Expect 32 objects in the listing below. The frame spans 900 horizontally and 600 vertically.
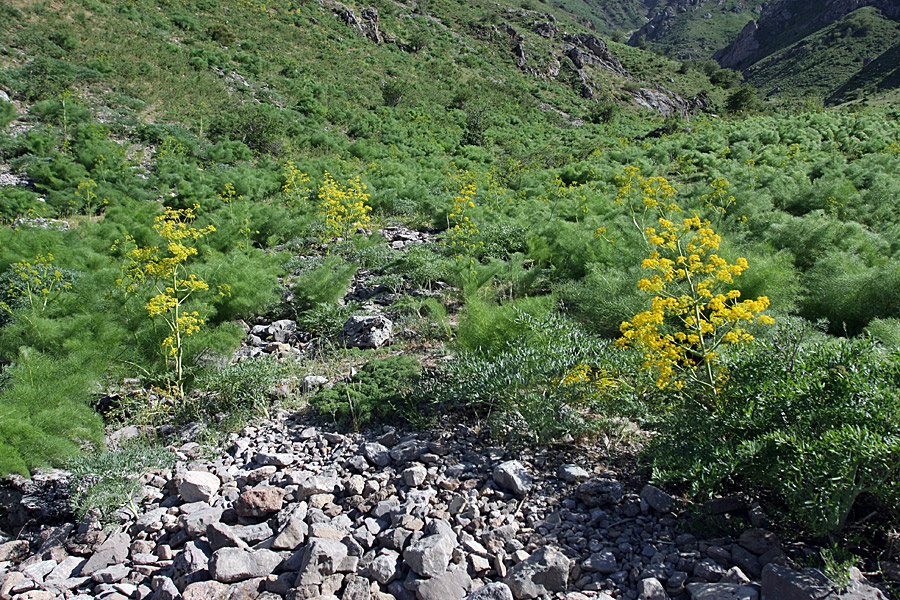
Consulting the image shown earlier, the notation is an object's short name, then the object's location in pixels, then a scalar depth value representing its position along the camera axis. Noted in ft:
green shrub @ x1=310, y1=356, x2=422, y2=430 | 13.92
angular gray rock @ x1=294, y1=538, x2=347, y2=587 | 8.42
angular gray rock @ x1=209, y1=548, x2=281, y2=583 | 8.77
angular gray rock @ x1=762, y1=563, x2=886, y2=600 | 6.83
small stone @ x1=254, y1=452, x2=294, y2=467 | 12.48
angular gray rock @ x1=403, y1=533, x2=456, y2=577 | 8.50
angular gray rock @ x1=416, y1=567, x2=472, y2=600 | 8.13
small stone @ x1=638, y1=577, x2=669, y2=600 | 7.60
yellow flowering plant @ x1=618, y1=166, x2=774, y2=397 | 10.28
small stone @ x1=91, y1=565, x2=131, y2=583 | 9.23
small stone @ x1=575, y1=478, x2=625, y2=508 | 9.96
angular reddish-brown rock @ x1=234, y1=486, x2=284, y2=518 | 10.50
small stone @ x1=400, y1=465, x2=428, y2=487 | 11.03
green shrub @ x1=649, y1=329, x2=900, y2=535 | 7.35
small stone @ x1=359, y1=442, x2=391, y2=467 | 12.09
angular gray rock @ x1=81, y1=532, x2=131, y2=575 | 9.63
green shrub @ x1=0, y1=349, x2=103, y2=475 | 10.83
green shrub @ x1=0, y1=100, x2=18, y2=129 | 47.26
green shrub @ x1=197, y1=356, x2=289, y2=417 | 14.90
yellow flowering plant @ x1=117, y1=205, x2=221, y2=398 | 15.16
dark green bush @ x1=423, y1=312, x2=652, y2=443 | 11.51
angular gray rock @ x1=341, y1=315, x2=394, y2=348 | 19.22
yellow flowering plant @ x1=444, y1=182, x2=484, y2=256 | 28.27
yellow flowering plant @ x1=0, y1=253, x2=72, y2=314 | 17.60
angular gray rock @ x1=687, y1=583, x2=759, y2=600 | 7.20
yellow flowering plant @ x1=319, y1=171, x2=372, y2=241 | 31.96
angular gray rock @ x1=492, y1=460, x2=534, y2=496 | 10.43
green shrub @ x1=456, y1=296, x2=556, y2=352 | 14.98
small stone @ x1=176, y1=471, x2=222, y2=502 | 11.24
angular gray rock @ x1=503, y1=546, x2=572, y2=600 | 8.04
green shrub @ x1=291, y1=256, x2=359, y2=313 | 22.20
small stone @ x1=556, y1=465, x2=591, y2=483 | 10.67
